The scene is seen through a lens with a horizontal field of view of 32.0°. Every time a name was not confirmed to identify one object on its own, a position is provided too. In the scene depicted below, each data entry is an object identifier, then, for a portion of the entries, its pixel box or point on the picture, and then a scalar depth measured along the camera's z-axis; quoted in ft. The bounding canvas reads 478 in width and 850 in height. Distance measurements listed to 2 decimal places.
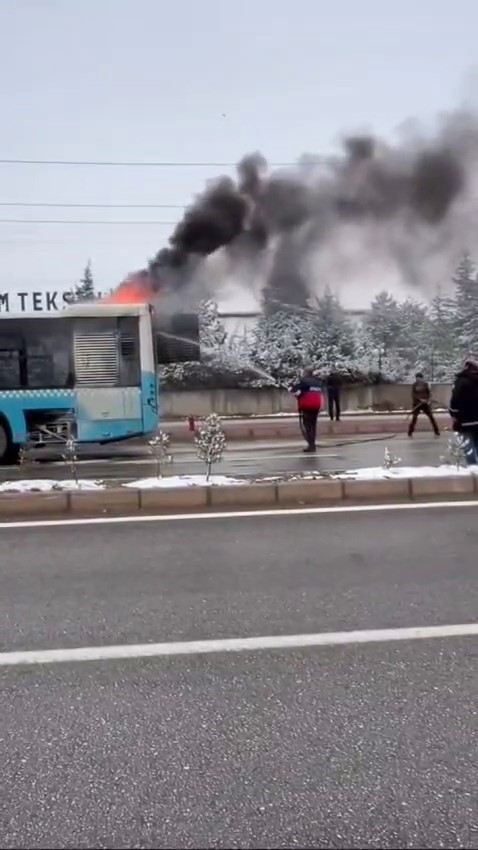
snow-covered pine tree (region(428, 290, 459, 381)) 111.75
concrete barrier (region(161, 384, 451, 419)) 99.14
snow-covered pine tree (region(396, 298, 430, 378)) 111.04
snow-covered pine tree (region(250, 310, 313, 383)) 110.83
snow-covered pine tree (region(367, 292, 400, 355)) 115.55
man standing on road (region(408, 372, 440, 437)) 55.06
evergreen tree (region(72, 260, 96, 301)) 128.65
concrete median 27.35
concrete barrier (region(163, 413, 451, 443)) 64.17
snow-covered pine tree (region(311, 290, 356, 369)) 111.14
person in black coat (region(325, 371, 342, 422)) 77.36
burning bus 45.85
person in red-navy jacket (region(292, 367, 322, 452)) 46.75
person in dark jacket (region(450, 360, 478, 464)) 34.19
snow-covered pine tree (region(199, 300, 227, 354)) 108.27
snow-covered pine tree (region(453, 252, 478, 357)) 124.47
